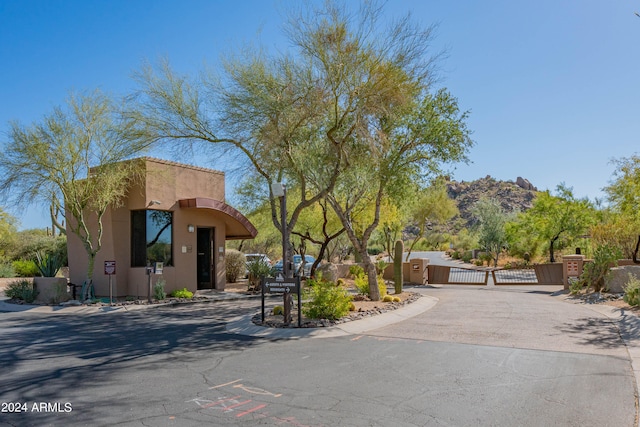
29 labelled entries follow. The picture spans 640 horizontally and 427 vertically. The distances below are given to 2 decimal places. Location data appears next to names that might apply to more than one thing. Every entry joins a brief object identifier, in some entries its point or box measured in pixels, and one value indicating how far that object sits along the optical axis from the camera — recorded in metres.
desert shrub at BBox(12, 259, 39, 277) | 26.41
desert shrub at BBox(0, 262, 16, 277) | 26.53
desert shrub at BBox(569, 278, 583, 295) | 18.81
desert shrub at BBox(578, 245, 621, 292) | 17.81
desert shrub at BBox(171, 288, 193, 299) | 18.00
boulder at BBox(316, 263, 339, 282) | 23.45
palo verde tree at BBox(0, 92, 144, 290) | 16.09
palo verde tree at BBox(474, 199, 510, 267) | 40.53
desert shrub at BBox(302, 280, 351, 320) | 12.48
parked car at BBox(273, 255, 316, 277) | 28.40
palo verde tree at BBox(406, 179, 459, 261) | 35.34
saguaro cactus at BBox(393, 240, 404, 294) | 18.29
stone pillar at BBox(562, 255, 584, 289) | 20.67
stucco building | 17.97
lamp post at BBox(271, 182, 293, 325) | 11.96
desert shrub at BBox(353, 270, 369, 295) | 17.10
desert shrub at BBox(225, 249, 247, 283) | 25.23
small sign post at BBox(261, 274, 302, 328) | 11.91
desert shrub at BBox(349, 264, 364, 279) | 26.85
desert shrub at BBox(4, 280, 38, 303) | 16.75
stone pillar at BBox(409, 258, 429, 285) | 25.91
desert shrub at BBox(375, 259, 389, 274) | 27.72
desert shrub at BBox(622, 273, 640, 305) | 14.15
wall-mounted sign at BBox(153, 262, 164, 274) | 16.61
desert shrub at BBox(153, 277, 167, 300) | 17.21
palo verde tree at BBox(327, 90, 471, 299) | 15.90
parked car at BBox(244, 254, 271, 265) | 30.15
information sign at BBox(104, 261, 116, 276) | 16.02
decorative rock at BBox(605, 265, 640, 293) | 16.69
